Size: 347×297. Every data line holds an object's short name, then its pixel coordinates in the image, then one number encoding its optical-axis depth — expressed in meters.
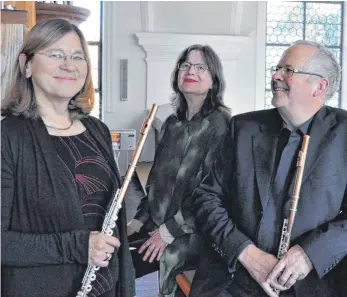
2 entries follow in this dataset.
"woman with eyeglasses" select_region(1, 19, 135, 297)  1.40
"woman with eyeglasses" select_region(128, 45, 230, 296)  2.10
